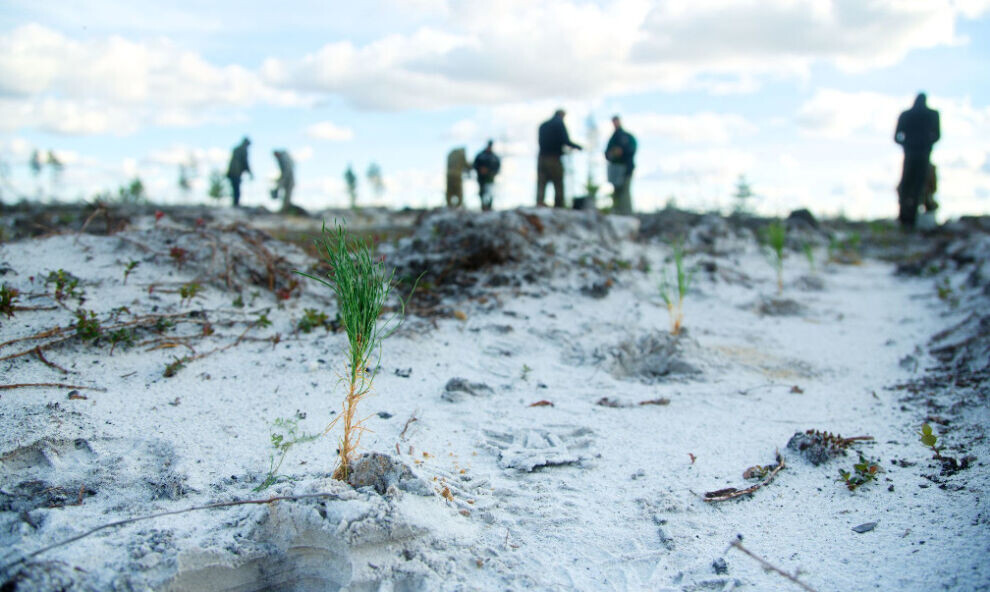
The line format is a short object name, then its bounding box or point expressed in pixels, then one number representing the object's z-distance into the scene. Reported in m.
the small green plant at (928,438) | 2.41
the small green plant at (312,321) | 3.93
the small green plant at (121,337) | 3.18
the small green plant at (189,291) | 3.80
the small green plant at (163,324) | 3.48
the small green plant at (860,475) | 2.39
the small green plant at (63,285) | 3.51
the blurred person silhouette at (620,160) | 9.11
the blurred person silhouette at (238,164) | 12.36
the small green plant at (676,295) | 4.43
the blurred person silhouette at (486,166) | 9.28
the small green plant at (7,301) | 3.17
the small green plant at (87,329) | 3.12
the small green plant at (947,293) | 5.76
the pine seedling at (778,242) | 6.27
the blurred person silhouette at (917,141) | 9.58
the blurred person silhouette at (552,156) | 8.86
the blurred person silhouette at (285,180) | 12.62
